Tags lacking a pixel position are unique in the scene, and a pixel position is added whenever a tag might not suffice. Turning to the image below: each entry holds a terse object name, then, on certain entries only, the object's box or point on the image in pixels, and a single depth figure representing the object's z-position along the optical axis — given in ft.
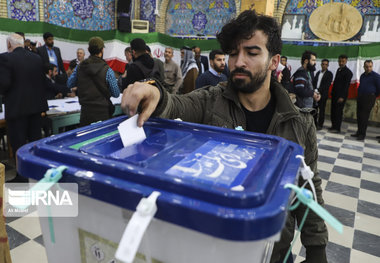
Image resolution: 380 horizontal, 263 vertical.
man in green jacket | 3.52
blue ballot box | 1.46
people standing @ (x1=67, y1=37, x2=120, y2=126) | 9.78
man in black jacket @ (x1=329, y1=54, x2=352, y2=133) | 18.56
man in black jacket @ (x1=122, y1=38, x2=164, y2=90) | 10.08
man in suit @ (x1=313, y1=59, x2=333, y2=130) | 19.60
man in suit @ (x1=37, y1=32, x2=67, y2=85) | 17.48
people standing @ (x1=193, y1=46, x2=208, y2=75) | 19.55
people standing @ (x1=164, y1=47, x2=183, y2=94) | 16.40
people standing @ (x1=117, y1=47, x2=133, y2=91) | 15.46
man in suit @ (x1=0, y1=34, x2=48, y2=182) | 8.48
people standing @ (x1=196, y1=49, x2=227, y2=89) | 11.47
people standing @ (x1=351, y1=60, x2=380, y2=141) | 17.35
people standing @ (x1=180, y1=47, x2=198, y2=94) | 16.85
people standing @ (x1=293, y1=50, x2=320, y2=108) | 15.39
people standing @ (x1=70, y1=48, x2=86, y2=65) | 17.92
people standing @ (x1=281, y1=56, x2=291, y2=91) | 15.76
